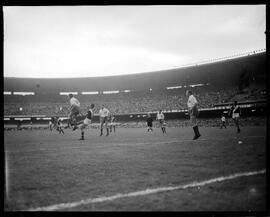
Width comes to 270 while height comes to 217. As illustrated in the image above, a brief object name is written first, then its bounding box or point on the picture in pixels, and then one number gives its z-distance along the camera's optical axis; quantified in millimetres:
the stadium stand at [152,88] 39312
